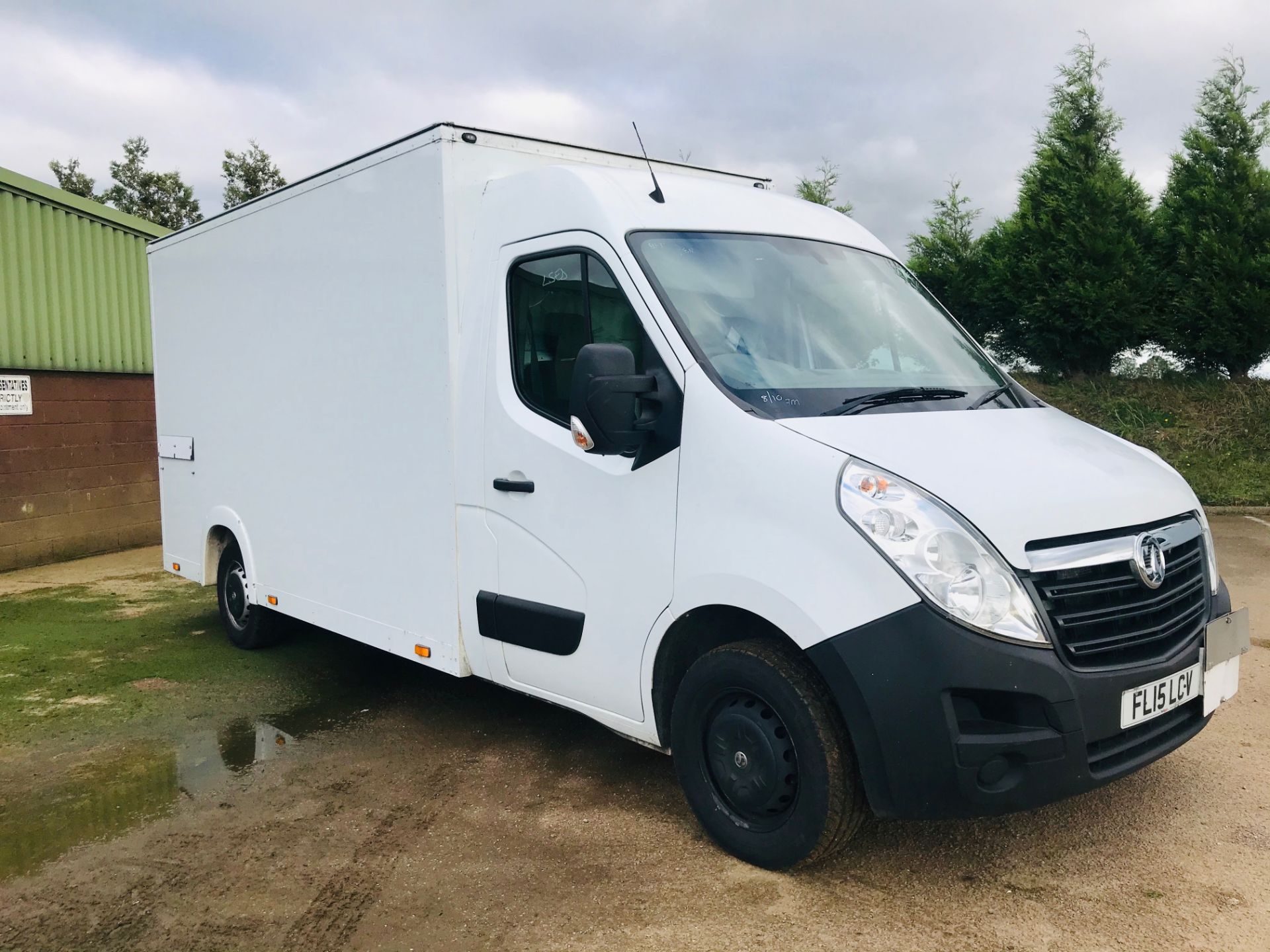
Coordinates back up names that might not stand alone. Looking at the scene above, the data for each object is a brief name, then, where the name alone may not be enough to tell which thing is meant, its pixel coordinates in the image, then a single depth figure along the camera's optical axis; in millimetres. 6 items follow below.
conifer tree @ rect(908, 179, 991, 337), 15453
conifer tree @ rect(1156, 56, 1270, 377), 13195
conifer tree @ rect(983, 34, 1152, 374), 13828
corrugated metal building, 10141
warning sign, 10000
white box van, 2871
